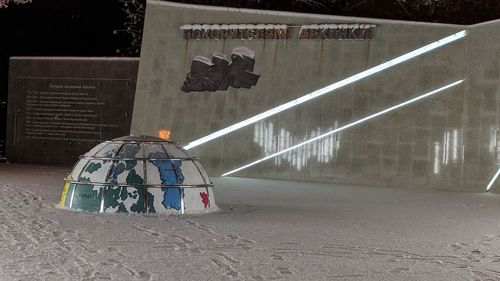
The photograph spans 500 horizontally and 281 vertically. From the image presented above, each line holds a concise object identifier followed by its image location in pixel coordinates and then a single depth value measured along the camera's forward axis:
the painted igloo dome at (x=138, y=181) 10.39
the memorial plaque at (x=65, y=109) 21.56
